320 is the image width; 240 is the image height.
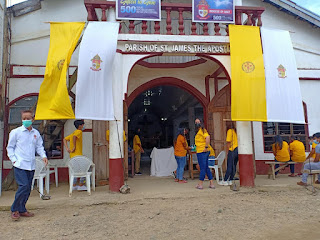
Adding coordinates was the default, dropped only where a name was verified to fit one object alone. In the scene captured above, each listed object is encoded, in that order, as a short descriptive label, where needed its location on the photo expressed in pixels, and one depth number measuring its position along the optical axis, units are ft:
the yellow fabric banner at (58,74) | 17.28
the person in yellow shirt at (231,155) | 20.97
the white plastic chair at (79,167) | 18.34
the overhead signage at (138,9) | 19.71
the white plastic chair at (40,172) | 17.84
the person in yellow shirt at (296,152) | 25.34
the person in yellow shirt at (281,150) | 24.77
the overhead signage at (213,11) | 20.59
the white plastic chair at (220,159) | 23.01
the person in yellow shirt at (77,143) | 19.86
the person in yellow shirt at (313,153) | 21.13
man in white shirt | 13.65
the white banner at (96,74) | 17.66
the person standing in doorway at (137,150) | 29.89
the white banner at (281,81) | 19.40
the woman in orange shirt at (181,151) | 22.94
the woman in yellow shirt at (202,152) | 19.66
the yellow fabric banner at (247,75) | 19.27
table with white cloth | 28.09
